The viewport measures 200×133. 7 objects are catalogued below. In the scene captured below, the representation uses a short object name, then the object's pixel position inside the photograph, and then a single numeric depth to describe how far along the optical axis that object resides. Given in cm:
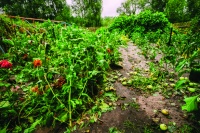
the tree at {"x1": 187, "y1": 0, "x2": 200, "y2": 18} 2666
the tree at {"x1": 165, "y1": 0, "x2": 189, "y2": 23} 2653
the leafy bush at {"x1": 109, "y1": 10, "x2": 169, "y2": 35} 1133
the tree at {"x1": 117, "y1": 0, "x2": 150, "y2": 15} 4201
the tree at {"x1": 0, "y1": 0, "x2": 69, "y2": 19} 2787
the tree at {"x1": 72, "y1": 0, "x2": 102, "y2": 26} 2633
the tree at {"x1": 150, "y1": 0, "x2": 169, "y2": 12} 3515
